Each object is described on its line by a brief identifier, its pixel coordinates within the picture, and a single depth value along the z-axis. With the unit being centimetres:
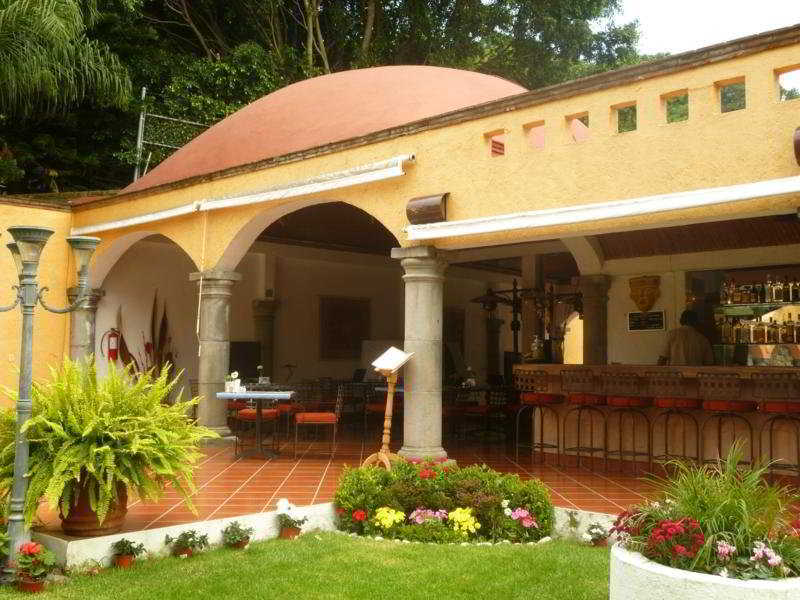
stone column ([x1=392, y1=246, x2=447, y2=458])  795
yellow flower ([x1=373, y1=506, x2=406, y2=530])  592
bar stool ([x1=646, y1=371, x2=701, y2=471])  805
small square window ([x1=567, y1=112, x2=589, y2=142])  1058
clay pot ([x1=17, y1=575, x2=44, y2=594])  475
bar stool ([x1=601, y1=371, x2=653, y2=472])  835
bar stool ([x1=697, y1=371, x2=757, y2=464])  762
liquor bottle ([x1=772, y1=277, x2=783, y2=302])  1006
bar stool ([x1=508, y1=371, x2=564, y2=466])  895
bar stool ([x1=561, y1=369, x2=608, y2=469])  864
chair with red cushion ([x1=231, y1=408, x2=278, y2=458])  961
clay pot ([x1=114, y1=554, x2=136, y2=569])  521
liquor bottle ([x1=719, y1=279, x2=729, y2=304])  1069
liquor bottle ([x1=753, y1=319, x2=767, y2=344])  1023
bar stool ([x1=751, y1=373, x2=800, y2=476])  738
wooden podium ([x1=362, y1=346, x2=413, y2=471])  747
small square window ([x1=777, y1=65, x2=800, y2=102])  588
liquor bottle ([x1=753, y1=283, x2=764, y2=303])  1033
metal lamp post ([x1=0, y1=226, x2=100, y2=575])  507
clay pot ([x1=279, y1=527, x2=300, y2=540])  596
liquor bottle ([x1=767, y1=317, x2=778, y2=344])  1005
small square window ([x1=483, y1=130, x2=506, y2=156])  869
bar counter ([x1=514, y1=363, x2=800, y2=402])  768
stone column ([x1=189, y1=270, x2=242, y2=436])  1005
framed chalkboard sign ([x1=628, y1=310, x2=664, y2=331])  1138
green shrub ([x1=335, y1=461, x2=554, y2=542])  589
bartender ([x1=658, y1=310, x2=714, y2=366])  975
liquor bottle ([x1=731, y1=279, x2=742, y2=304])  1052
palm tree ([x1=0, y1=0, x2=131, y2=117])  1288
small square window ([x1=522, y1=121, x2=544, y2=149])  919
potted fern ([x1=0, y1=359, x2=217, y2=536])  514
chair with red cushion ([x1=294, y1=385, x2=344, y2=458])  887
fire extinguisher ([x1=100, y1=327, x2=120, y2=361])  1327
